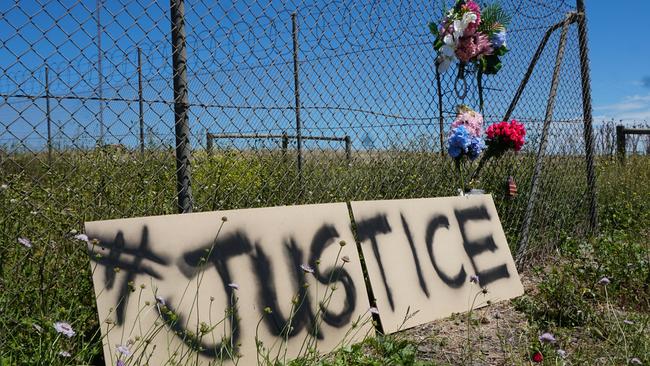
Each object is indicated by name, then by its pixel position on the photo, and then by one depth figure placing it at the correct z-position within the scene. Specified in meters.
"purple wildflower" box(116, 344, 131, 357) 1.97
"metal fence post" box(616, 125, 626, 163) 12.99
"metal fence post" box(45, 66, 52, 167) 2.62
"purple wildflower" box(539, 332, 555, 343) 2.47
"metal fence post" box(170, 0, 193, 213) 3.08
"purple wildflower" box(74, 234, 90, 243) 2.45
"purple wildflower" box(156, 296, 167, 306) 2.39
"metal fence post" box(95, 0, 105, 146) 2.67
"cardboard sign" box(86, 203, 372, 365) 2.62
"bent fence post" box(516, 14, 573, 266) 5.23
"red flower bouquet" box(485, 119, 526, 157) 5.02
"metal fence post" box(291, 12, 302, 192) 3.98
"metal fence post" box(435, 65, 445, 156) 4.86
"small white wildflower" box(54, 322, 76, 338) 1.88
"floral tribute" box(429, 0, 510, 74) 4.89
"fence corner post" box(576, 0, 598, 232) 6.49
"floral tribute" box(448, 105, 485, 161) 4.78
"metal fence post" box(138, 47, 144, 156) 2.96
